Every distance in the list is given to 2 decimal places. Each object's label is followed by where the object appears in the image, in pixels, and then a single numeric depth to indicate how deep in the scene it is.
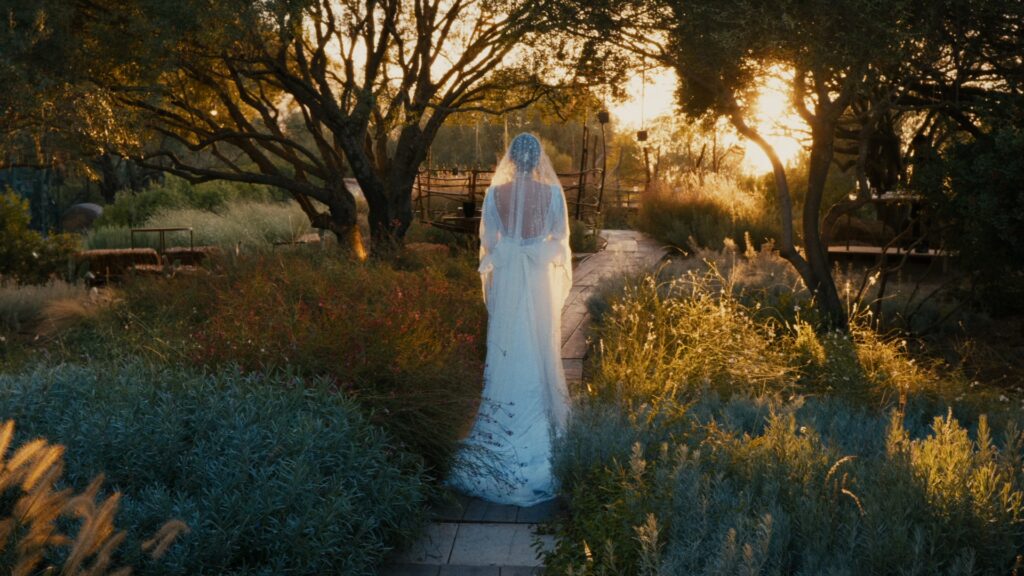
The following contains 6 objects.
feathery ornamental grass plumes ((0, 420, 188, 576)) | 2.37
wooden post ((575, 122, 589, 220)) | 19.20
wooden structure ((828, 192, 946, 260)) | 11.47
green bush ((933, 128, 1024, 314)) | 9.59
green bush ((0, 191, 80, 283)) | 14.32
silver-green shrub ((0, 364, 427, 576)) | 4.04
